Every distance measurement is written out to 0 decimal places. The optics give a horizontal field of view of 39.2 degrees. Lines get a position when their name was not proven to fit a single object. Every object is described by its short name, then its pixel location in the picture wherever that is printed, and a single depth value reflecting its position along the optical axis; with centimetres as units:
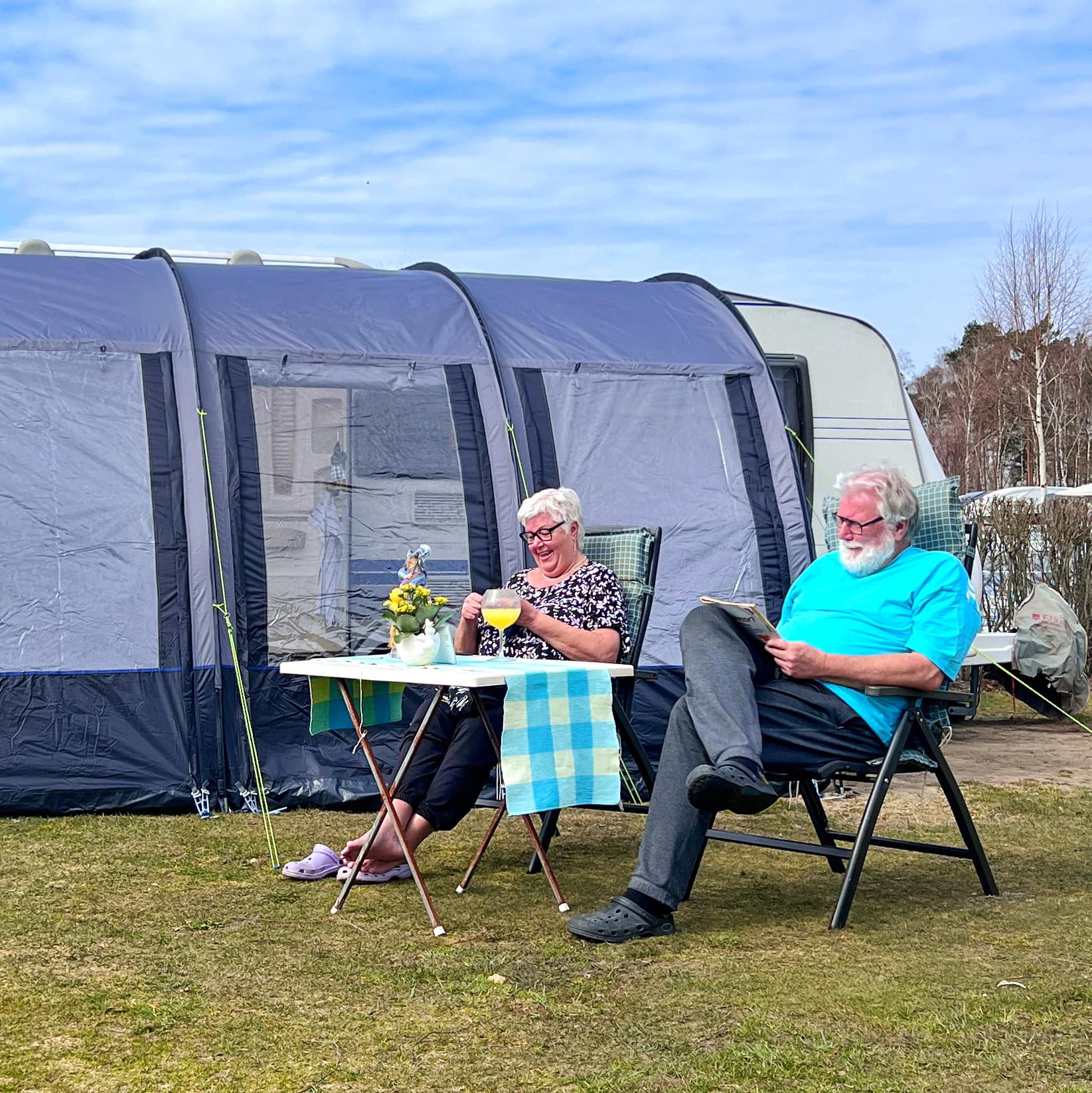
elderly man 344
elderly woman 403
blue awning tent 522
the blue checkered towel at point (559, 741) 359
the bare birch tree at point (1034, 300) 2091
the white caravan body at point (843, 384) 714
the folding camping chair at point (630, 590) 412
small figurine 394
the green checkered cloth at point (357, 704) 422
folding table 354
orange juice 388
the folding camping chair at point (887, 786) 362
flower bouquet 380
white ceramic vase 380
